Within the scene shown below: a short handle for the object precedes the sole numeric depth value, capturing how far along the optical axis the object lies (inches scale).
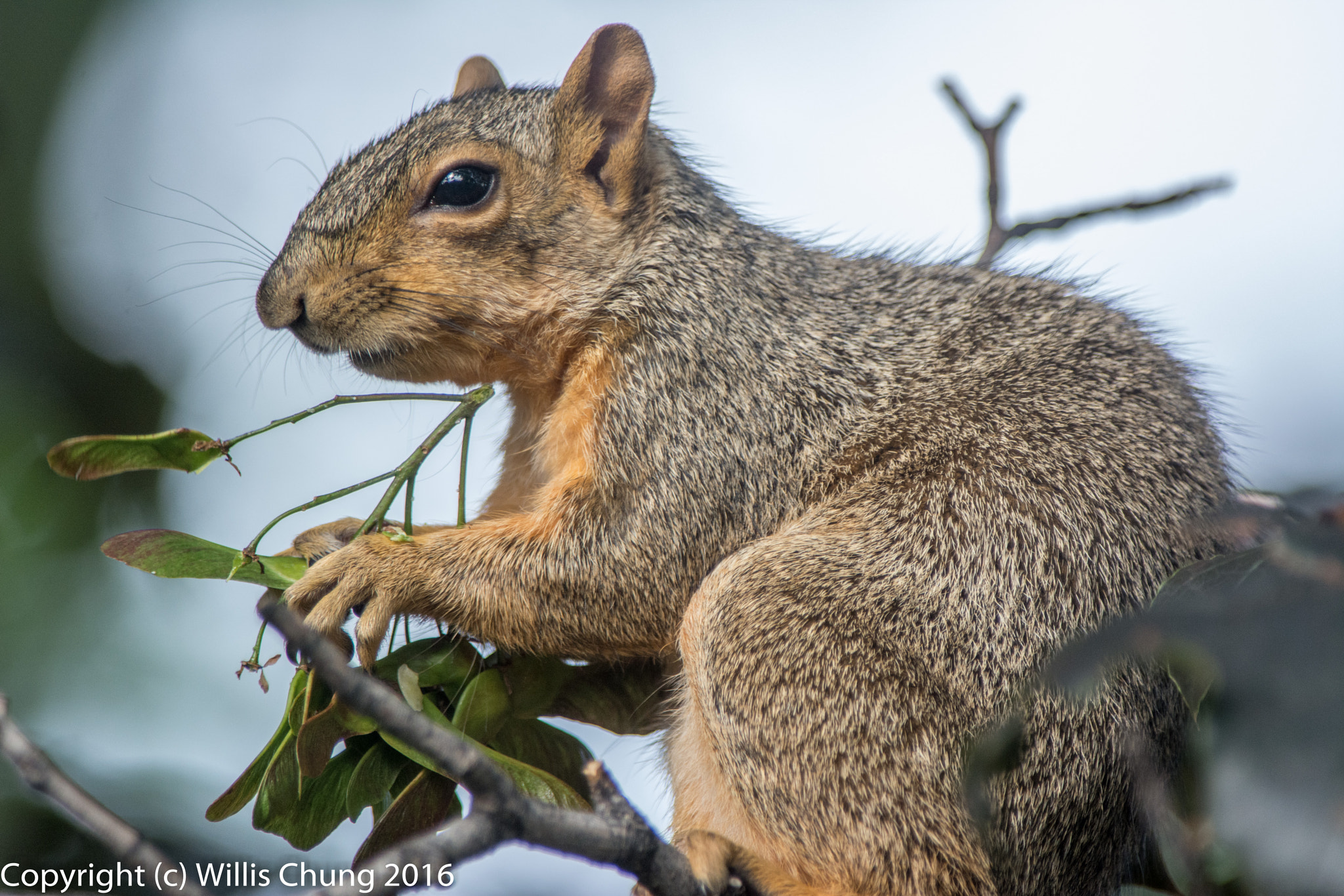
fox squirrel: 173.2
